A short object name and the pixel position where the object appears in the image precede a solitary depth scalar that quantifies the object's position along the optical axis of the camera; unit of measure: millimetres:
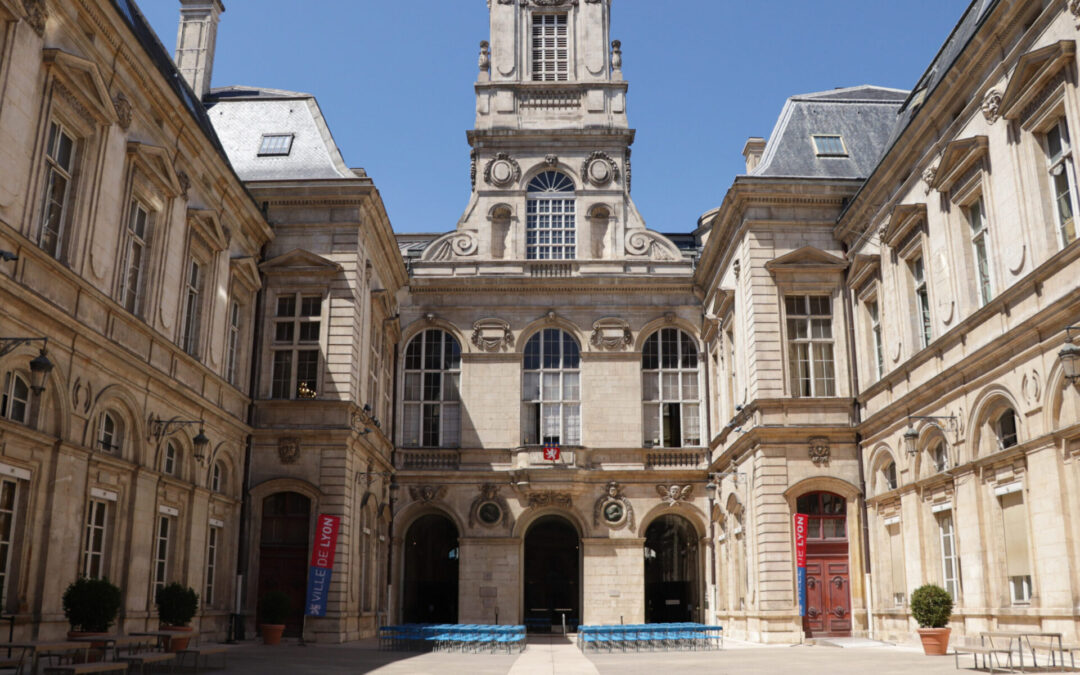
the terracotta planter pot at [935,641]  17938
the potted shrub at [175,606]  17828
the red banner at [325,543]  23047
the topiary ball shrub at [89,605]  14469
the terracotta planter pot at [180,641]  15984
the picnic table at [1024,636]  14008
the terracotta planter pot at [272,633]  22500
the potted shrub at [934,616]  17984
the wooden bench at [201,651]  14641
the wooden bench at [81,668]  11555
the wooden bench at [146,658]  12995
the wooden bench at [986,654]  14052
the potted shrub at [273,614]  22516
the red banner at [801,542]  23688
